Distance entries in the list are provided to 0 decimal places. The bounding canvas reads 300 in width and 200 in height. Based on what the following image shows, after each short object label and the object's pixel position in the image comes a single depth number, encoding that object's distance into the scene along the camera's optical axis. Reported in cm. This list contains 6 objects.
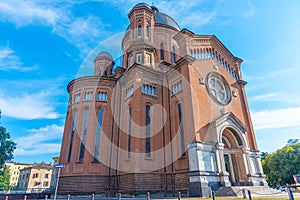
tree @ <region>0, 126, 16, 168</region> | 2463
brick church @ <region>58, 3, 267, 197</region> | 1584
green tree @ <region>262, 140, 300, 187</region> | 3328
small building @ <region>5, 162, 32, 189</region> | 7344
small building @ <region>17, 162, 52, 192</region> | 5627
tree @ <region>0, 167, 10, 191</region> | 4888
